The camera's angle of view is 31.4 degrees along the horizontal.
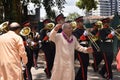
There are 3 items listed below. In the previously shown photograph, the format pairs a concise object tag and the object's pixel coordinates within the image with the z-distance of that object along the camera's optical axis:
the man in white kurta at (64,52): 4.18
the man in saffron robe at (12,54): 3.87
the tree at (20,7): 10.72
